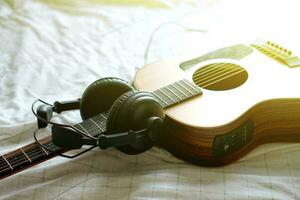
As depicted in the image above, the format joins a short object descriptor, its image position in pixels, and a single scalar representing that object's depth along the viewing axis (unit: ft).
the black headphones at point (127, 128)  2.70
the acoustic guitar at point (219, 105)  2.91
